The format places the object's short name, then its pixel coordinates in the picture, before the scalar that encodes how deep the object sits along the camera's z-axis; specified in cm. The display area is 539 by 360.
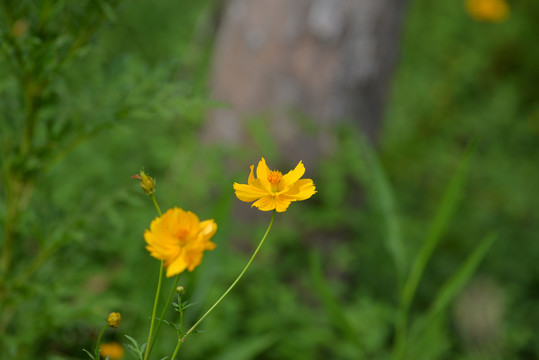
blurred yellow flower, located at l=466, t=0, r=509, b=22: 423
